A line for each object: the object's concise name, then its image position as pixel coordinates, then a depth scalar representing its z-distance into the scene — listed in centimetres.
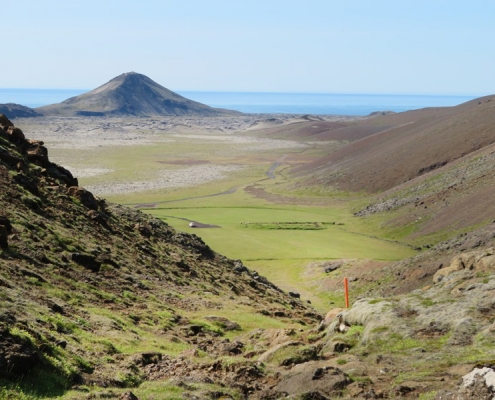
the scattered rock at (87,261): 2950
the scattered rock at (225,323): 2760
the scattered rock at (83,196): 3923
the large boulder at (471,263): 2795
